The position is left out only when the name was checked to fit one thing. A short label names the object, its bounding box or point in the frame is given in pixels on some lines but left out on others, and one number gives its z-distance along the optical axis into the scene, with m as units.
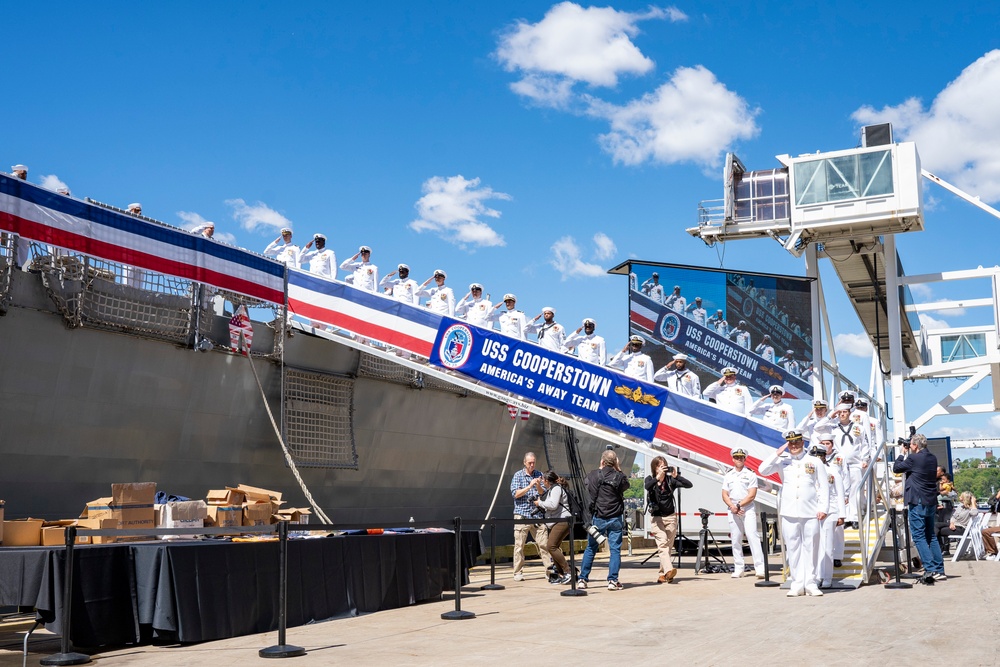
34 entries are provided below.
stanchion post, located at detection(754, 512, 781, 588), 11.15
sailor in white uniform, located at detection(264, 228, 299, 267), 15.96
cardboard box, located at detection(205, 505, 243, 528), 9.68
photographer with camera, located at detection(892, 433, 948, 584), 11.02
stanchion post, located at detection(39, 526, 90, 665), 6.26
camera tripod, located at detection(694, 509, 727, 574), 13.50
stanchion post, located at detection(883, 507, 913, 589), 10.50
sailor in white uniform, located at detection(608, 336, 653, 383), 15.07
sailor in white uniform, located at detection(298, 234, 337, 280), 15.88
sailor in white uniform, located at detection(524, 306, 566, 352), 16.42
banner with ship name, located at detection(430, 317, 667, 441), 14.16
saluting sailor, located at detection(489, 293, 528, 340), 16.84
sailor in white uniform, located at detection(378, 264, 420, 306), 16.83
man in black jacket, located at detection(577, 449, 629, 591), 10.95
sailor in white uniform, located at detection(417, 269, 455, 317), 16.80
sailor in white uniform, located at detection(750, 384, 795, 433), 13.91
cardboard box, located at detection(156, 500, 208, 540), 9.09
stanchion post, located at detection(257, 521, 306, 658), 6.48
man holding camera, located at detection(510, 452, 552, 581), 12.30
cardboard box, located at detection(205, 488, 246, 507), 9.92
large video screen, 27.95
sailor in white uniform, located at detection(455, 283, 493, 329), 16.98
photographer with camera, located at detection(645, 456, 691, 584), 12.24
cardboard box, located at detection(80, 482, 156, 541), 8.54
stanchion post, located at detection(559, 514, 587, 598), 10.43
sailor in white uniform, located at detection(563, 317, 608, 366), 16.30
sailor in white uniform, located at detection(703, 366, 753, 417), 14.16
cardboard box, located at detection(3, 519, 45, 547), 8.14
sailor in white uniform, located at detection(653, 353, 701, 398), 14.80
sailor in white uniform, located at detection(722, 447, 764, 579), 12.26
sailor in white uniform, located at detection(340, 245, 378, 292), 16.58
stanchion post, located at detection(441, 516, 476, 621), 8.52
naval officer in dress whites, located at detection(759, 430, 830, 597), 9.85
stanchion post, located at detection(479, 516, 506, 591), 11.47
